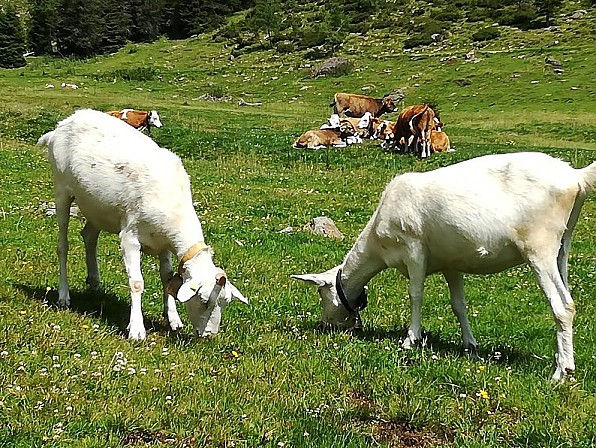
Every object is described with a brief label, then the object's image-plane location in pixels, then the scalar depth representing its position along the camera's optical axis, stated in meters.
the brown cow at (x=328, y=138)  31.34
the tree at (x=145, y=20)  116.81
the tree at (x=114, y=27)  106.06
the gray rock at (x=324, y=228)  15.43
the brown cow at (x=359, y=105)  44.44
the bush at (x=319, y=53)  75.56
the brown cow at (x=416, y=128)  29.81
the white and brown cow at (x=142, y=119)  35.06
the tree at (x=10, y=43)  90.50
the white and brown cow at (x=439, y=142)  30.29
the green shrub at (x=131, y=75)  69.81
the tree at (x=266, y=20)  92.37
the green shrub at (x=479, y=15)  80.67
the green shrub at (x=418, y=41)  73.62
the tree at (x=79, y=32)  103.19
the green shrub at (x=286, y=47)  81.69
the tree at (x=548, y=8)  75.44
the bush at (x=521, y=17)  75.07
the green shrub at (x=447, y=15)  82.12
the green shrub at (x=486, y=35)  71.44
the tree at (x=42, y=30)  106.81
